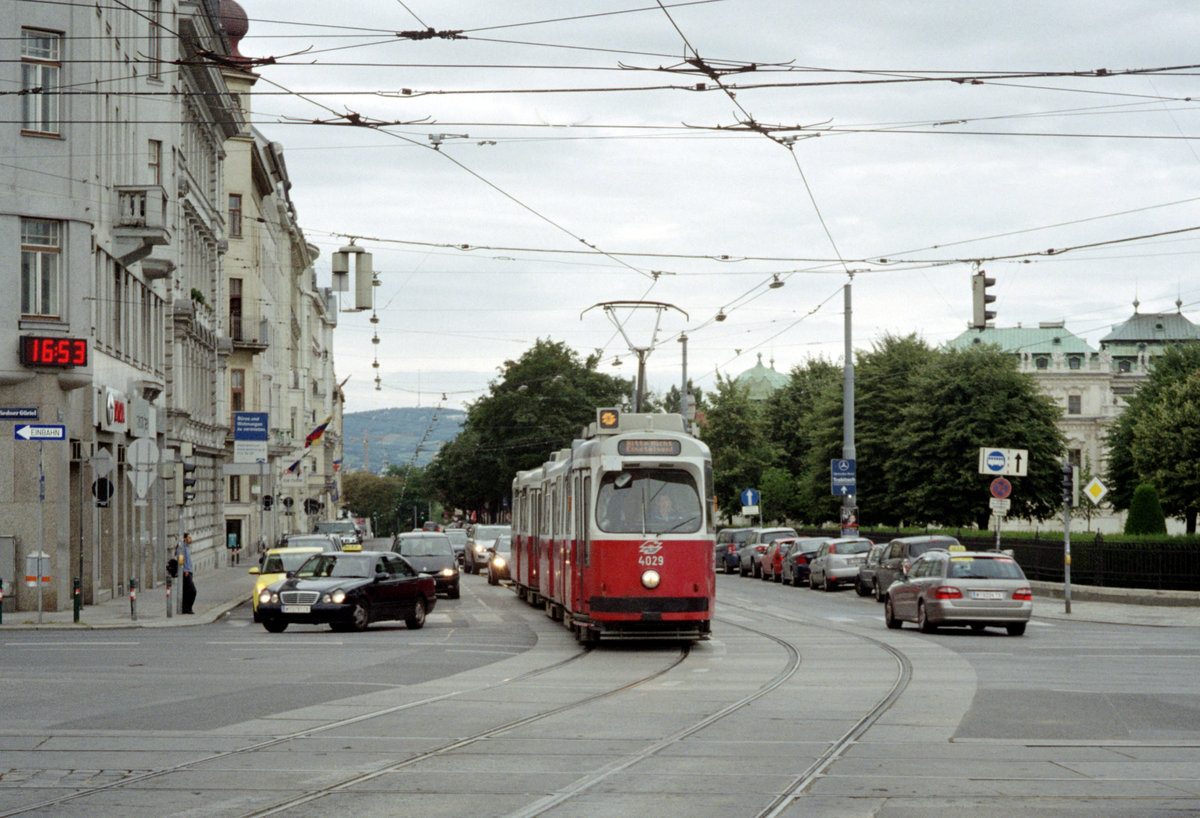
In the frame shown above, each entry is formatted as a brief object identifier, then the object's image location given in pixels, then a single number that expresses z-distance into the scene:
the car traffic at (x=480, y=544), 57.19
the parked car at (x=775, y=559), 53.19
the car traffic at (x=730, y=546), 62.69
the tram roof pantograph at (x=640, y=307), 31.97
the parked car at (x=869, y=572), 42.22
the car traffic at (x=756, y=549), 58.16
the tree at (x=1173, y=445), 68.44
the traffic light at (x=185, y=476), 42.34
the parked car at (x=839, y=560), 45.91
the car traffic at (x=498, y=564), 50.47
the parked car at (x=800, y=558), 50.09
